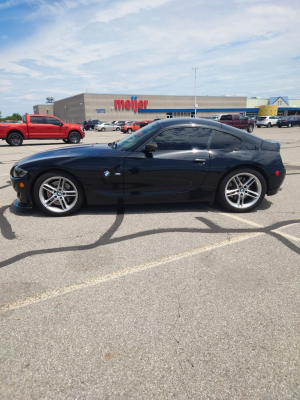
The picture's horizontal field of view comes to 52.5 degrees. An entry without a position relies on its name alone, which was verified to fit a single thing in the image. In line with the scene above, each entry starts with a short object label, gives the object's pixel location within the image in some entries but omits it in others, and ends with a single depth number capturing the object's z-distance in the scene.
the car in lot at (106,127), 44.53
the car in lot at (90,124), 47.72
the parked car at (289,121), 42.09
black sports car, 4.36
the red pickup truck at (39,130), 17.31
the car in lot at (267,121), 43.41
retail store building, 75.69
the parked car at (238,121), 30.03
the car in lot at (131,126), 37.28
